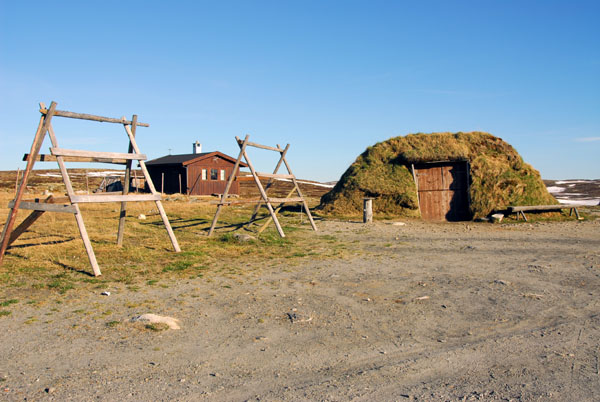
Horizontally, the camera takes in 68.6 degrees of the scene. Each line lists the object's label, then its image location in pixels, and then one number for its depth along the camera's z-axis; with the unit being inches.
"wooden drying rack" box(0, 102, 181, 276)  296.4
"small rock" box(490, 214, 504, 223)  684.1
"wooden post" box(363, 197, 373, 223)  698.2
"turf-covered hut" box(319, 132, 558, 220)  735.1
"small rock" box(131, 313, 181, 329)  199.2
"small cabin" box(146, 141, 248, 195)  1428.4
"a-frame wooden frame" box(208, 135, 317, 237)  484.4
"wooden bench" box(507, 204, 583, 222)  695.1
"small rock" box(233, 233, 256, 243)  456.3
